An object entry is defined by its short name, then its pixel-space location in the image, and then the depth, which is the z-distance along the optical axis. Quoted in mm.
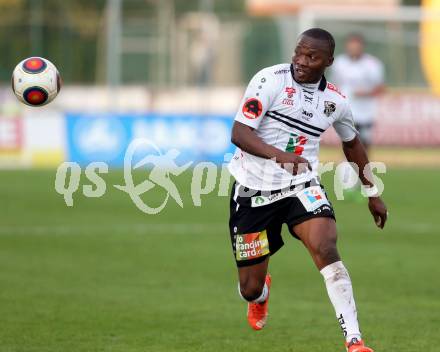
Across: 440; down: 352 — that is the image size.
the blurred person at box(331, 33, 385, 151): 44281
